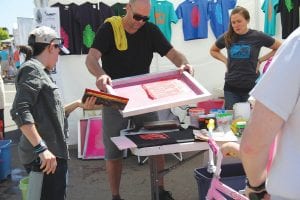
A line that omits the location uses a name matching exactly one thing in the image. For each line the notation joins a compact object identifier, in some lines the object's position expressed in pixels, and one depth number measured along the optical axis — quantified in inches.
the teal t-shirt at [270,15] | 249.3
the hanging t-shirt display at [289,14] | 247.1
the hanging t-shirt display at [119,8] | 249.7
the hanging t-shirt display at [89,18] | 249.0
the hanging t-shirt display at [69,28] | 247.8
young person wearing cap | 96.7
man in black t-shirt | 135.3
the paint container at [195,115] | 133.4
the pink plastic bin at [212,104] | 225.2
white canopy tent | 250.2
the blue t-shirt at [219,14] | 256.4
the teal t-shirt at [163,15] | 254.1
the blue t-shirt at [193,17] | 255.8
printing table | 106.7
